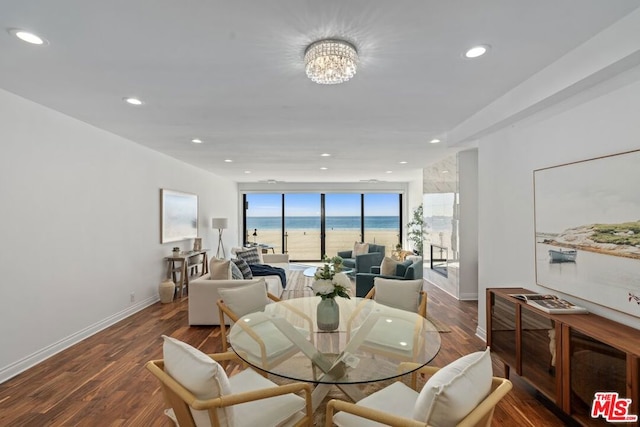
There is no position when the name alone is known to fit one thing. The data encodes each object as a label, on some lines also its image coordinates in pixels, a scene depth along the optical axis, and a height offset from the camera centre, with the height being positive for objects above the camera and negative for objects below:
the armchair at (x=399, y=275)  4.41 -0.83
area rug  4.33 -1.45
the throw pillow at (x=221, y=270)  4.43 -0.75
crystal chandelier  1.97 +0.99
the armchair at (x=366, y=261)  6.46 -0.90
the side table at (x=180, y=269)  5.64 -0.95
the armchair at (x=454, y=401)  1.25 -0.75
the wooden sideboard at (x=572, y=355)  1.78 -0.90
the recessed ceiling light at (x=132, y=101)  2.97 +1.09
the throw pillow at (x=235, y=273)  4.61 -0.82
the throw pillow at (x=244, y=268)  4.98 -0.81
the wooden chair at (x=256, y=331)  2.14 -0.89
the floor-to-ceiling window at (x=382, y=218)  10.62 -0.02
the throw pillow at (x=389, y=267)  4.64 -0.73
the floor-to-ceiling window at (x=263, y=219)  10.64 -0.07
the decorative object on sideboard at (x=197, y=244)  6.77 -0.58
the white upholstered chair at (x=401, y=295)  3.09 -0.77
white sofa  4.24 -1.09
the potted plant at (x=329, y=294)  2.59 -0.63
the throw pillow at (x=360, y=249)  7.73 -0.76
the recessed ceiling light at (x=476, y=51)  2.04 +1.10
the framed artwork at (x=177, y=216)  5.62 +0.02
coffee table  6.38 -1.13
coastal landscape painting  2.04 -0.08
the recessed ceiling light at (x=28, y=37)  1.88 +1.08
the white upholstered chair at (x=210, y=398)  1.39 -0.83
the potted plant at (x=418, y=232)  7.57 -0.35
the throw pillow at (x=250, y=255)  6.40 -0.78
